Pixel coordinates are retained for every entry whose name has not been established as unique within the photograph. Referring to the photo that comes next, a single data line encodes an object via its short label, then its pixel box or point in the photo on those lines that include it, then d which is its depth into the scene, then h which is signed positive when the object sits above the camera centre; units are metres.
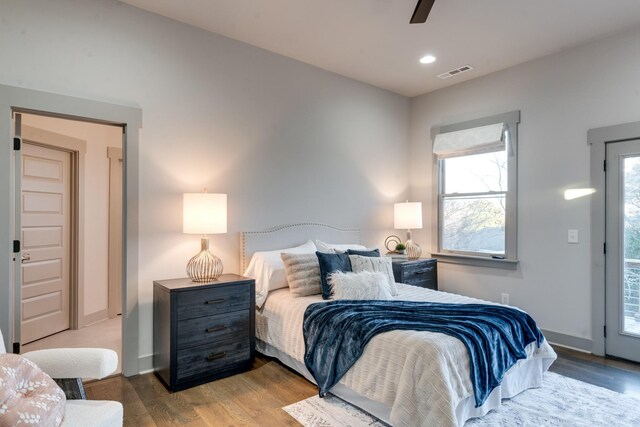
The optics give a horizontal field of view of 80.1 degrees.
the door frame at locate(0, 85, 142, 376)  2.54 +0.22
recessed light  3.95 +1.63
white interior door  3.77 -0.29
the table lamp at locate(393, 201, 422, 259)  4.62 -0.08
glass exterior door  3.37 -0.32
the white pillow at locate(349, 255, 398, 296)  3.36 -0.46
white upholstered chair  1.63 -0.69
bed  1.99 -0.95
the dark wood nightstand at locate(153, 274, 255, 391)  2.80 -0.90
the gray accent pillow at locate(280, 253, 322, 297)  3.24 -0.52
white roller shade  4.26 +0.86
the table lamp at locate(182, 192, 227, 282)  3.04 -0.07
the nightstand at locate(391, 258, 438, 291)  4.19 -0.66
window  4.22 +0.30
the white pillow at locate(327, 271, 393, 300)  3.03 -0.58
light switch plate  3.70 -0.21
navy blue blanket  2.24 -0.75
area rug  2.34 -1.28
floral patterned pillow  1.37 -0.71
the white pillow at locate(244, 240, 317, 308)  3.37 -0.54
